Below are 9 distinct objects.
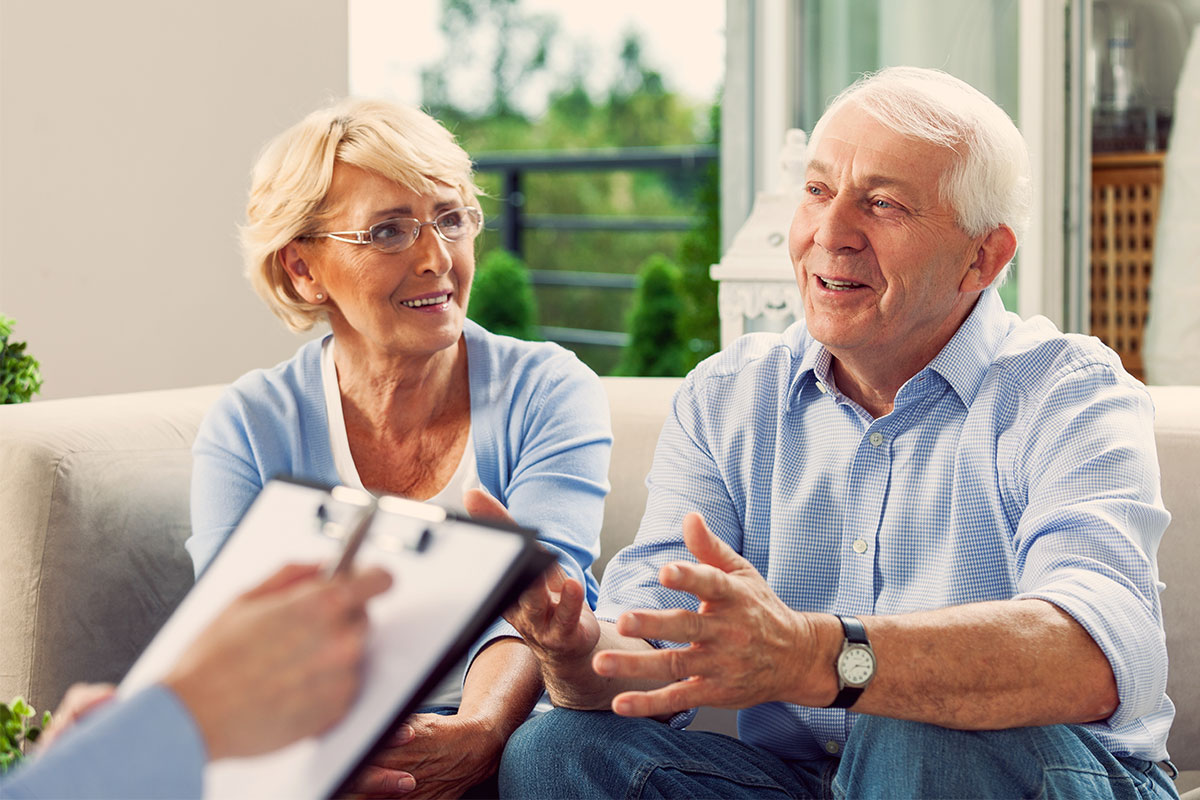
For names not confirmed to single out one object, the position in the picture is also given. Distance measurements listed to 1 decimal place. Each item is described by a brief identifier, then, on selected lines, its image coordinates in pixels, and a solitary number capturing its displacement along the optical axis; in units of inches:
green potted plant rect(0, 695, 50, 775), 44.6
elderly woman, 71.0
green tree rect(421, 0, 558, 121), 486.0
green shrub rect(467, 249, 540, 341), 311.0
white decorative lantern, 102.8
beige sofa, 67.9
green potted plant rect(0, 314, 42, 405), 85.5
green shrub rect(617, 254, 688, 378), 292.5
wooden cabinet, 143.4
